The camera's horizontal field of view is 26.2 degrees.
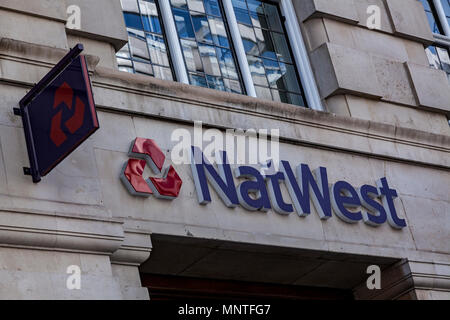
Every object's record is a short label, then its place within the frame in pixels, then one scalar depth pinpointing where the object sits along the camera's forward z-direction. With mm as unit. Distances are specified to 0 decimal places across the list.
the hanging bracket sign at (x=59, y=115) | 8758
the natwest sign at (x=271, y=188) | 10305
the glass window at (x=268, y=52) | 13180
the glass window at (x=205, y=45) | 12477
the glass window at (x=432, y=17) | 16281
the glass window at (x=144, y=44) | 11914
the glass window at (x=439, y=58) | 15852
